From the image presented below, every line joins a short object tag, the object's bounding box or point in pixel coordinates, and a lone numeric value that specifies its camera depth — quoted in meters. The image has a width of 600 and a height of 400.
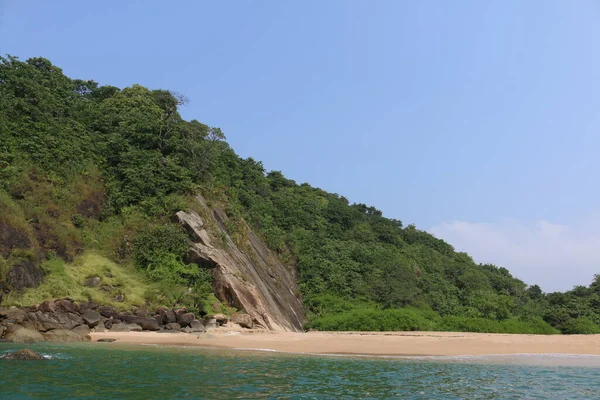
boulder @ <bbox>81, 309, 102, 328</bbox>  22.30
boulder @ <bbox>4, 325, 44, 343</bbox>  19.03
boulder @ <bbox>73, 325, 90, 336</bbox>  21.32
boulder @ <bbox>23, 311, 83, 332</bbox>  20.62
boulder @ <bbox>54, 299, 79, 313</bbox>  22.12
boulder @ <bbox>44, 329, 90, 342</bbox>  20.00
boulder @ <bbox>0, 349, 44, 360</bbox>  14.57
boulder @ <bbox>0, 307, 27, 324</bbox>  20.68
